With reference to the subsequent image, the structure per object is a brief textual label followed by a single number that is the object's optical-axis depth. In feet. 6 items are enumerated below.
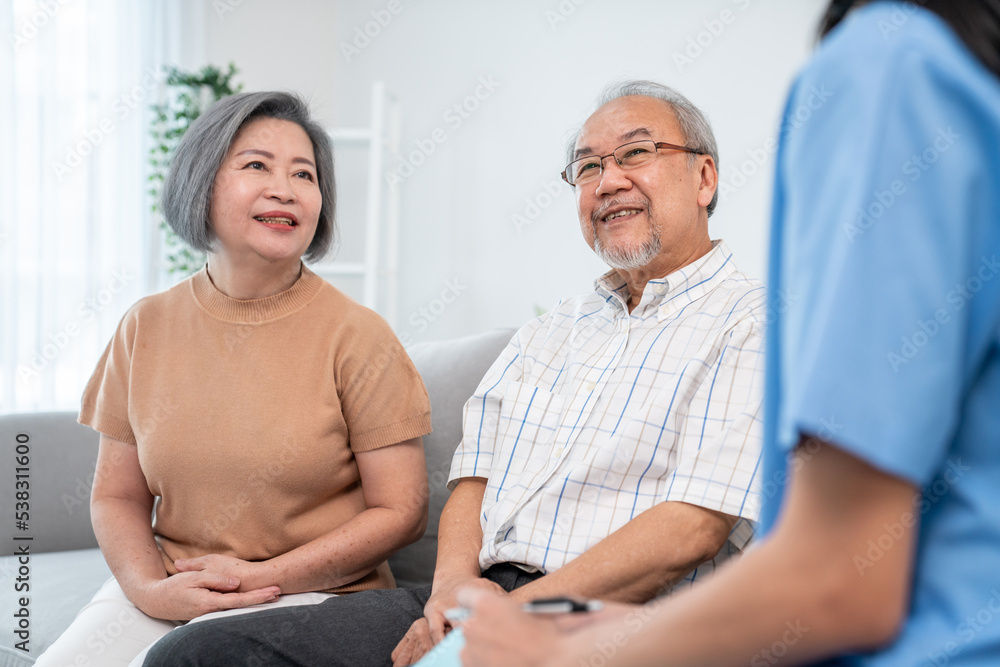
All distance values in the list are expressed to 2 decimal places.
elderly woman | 4.60
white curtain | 10.18
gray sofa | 5.35
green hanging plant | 10.93
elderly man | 3.68
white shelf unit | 11.43
